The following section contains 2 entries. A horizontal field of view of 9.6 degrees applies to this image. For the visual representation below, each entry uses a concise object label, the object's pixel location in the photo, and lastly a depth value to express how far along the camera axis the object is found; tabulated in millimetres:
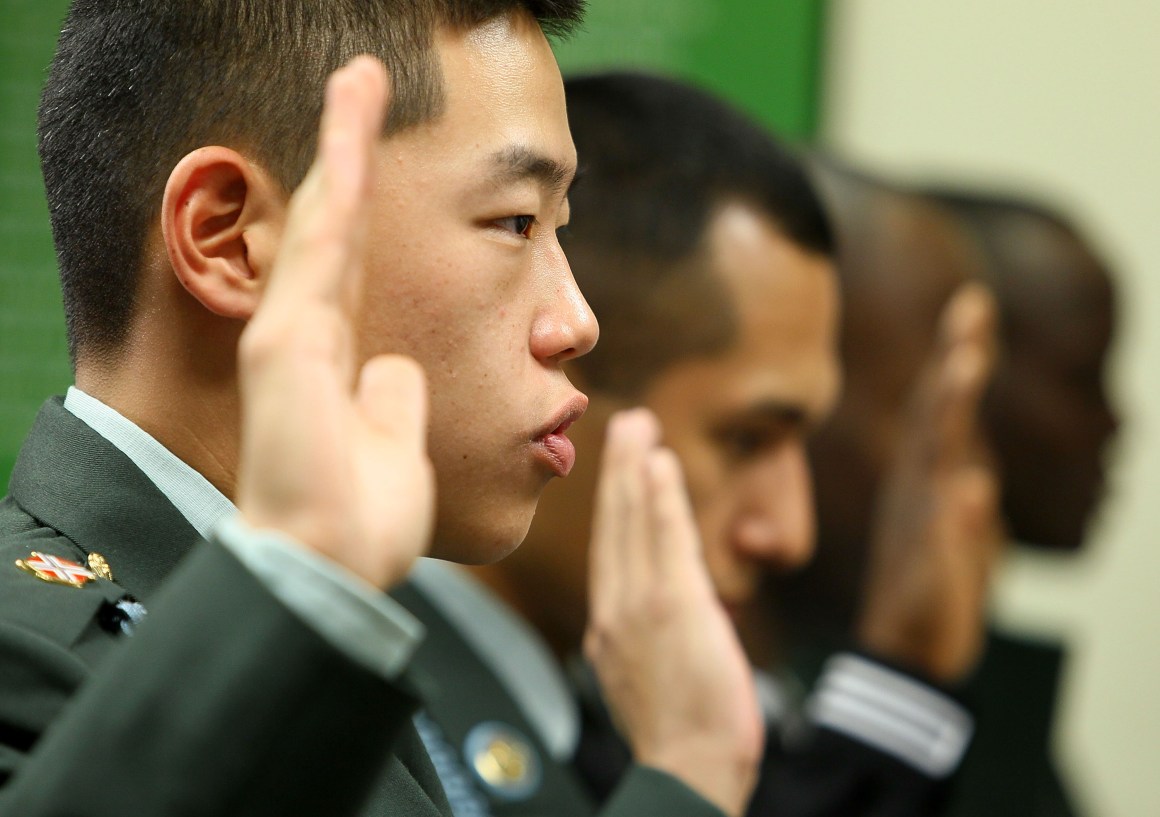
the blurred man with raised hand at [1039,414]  5577
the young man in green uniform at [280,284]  2598
